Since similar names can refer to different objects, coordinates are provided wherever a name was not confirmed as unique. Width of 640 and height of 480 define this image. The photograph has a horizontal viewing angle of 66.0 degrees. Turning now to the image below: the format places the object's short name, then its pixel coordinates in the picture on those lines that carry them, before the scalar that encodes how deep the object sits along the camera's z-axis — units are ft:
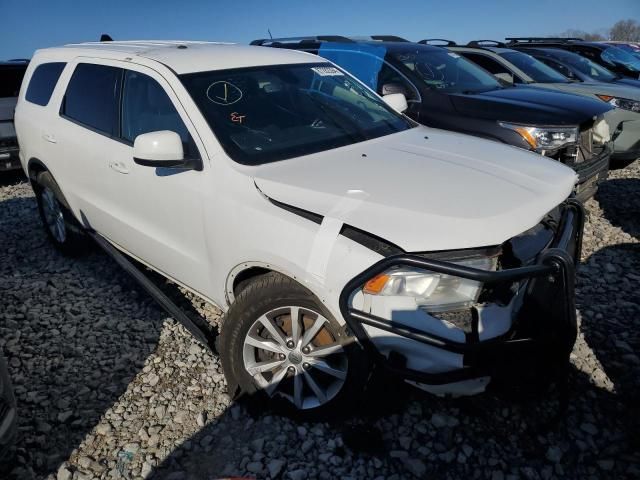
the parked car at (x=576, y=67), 27.48
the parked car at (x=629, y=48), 40.02
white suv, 6.50
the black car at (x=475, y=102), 15.21
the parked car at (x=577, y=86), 20.62
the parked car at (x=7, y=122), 21.77
